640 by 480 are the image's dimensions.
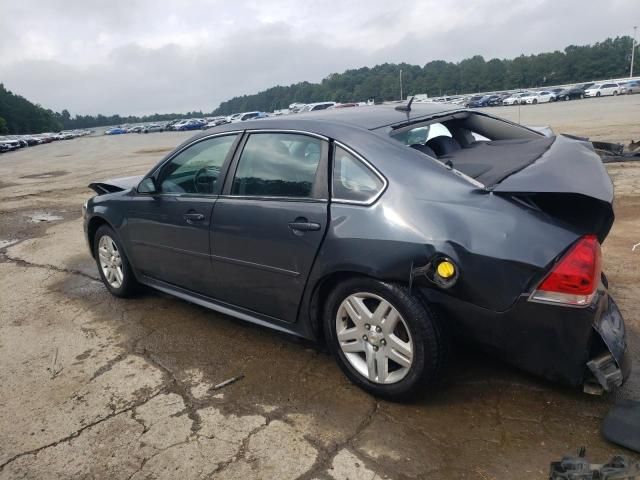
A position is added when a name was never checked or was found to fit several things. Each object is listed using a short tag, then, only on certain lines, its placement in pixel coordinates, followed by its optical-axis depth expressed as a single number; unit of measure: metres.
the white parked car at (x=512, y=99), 54.59
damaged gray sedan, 2.36
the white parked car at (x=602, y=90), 50.75
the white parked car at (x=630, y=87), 49.50
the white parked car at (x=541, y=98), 53.31
